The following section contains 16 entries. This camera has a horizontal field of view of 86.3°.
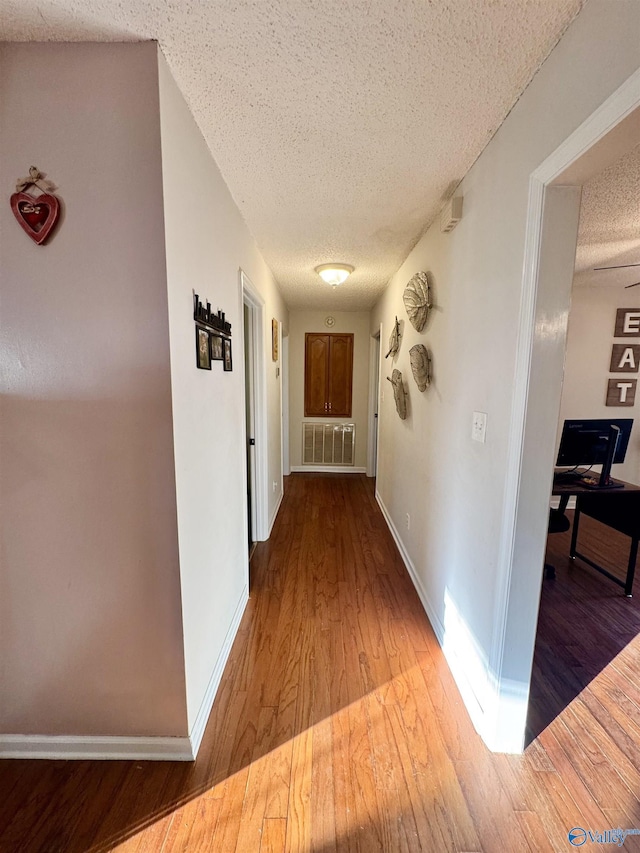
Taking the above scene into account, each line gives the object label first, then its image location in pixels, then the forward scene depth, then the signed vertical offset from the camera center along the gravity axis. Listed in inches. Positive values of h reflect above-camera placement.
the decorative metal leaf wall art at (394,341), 117.8 +15.8
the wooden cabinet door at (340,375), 194.4 +5.8
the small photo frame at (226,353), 64.6 +5.7
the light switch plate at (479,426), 55.7 -6.5
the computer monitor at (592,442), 92.8 -14.1
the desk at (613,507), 89.1 -33.8
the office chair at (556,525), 95.2 -38.0
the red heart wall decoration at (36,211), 40.8 +20.1
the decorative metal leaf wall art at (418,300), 83.4 +21.9
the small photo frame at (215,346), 58.0 +6.4
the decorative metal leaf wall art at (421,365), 83.8 +5.3
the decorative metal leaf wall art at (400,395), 107.2 -2.9
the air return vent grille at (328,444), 201.3 -34.6
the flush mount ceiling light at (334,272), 113.7 +37.8
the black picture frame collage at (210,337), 52.5 +7.8
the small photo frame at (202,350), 52.2 +5.1
